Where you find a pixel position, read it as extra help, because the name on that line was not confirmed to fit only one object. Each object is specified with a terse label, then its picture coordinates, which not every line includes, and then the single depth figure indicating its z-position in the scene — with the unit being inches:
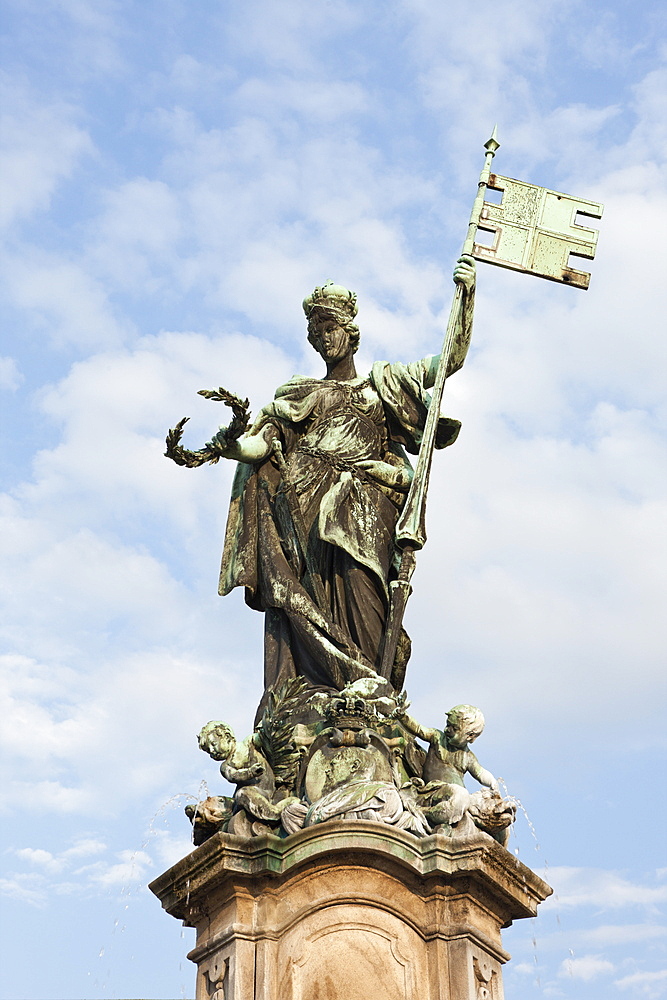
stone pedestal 405.4
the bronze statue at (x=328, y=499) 498.0
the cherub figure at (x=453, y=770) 432.8
